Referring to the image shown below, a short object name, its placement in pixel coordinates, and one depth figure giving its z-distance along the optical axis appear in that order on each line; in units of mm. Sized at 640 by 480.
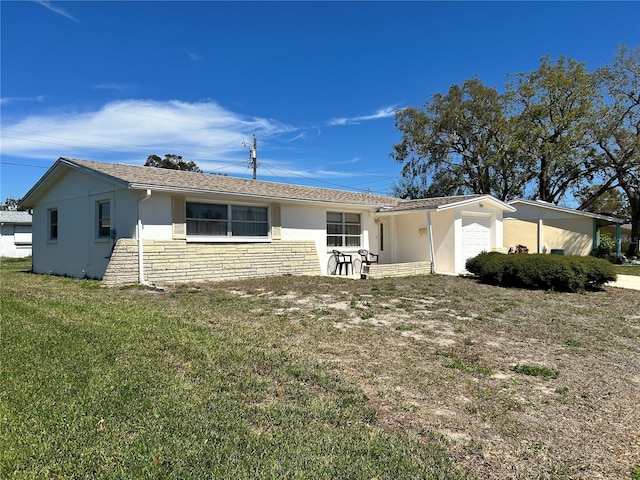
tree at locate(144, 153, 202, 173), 42000
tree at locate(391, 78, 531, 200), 31500
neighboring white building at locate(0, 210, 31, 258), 27281
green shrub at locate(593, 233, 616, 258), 24100
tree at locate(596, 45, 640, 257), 26812
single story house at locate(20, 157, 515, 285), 11766
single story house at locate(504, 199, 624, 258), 22516
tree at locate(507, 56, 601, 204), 27547
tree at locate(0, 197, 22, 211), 57738
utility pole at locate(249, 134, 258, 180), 32094
